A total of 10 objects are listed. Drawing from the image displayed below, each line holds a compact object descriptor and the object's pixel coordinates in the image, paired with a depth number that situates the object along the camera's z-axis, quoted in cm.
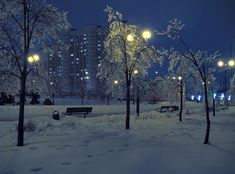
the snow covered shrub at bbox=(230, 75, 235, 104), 3613
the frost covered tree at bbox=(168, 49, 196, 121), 1881
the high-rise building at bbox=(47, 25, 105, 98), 7814
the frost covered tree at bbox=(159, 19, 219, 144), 984
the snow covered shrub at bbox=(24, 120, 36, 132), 1174
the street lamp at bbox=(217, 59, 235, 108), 1238
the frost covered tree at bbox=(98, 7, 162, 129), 1321
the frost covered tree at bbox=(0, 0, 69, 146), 861
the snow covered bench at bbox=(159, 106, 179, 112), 2662
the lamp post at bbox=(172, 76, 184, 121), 1883
